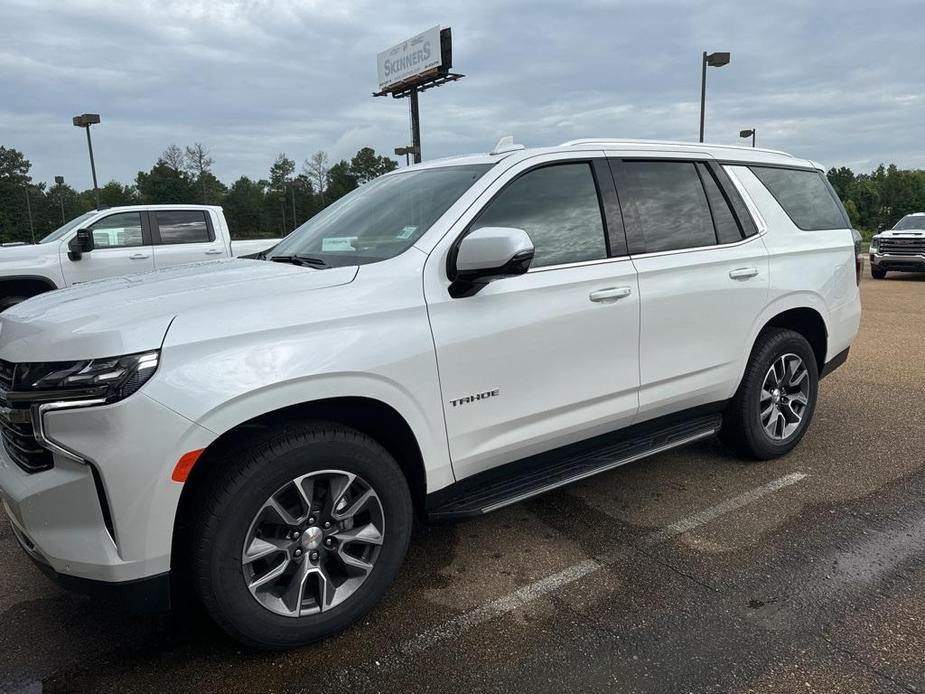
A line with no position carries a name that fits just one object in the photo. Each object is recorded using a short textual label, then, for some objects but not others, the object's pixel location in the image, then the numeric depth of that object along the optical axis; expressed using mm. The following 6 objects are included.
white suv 2166
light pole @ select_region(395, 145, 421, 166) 30828
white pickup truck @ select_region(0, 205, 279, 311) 8953
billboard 42938
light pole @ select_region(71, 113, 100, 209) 24047
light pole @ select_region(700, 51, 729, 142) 18469
